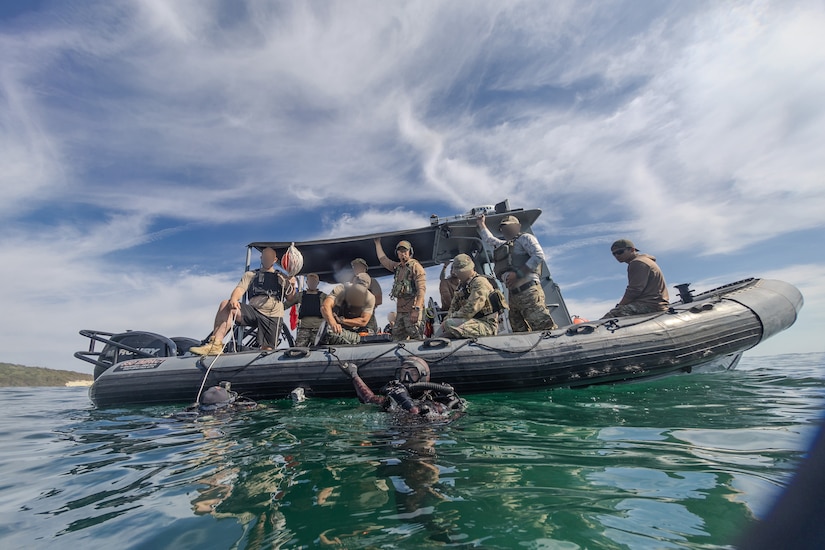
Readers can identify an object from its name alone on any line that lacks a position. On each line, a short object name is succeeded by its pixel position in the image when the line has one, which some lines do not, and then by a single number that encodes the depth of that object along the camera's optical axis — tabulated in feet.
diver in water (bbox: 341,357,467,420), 10.19
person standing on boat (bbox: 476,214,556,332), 17.80
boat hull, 15.16
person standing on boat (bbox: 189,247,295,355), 20.03
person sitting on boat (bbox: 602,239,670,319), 18.43
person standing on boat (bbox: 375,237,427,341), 19.22
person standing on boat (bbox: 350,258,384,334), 21.94
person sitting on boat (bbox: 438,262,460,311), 22.52
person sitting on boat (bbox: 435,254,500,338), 16.89
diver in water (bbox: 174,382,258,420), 13.61
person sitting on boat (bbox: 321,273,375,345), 18.92
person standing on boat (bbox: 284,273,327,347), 21.11
